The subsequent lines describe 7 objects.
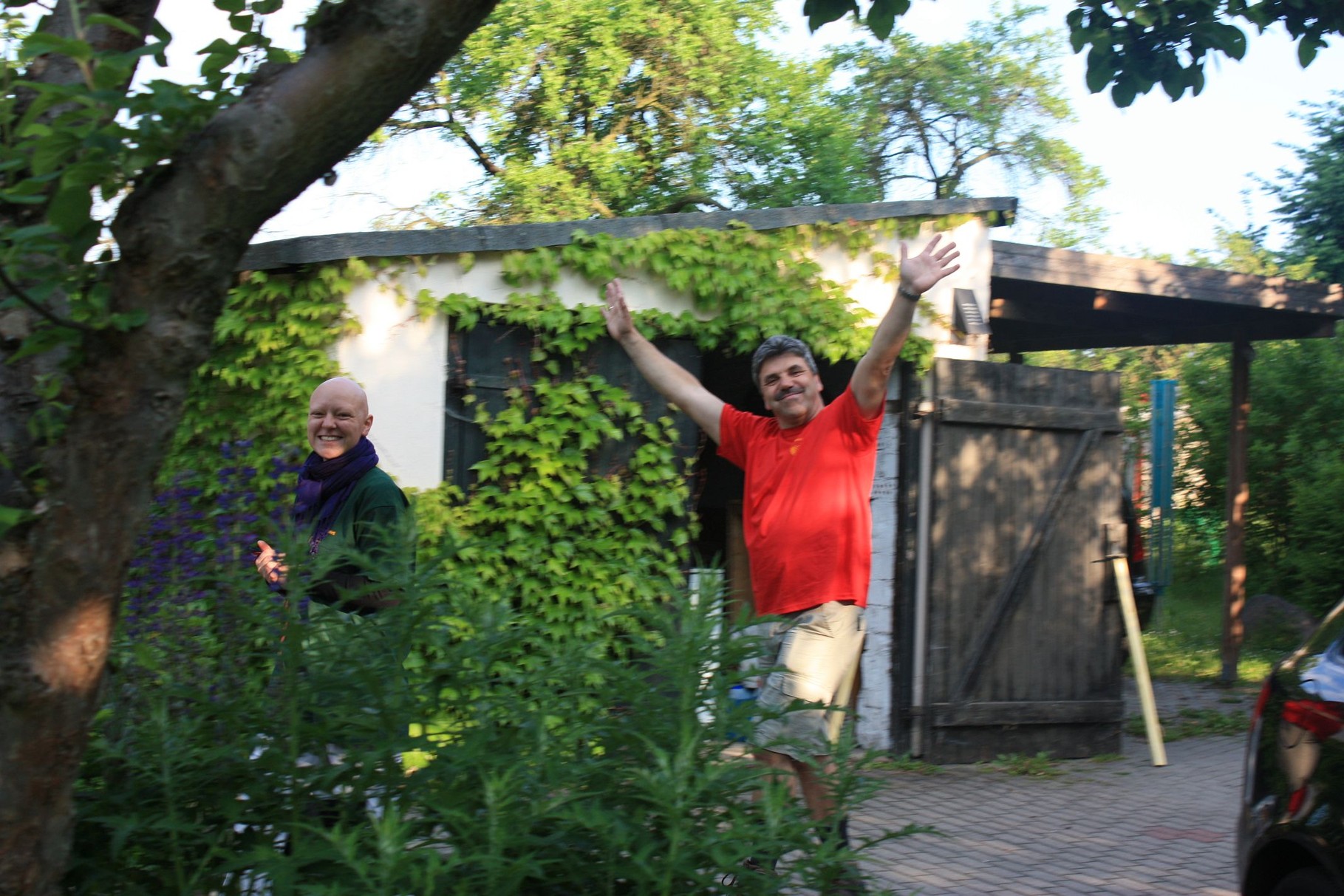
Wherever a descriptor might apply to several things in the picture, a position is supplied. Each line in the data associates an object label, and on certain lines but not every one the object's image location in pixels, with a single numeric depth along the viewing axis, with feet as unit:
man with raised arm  13.70
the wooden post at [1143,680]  26.14
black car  9.82
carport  29.71
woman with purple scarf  13.07
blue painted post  37.19
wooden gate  26.37
